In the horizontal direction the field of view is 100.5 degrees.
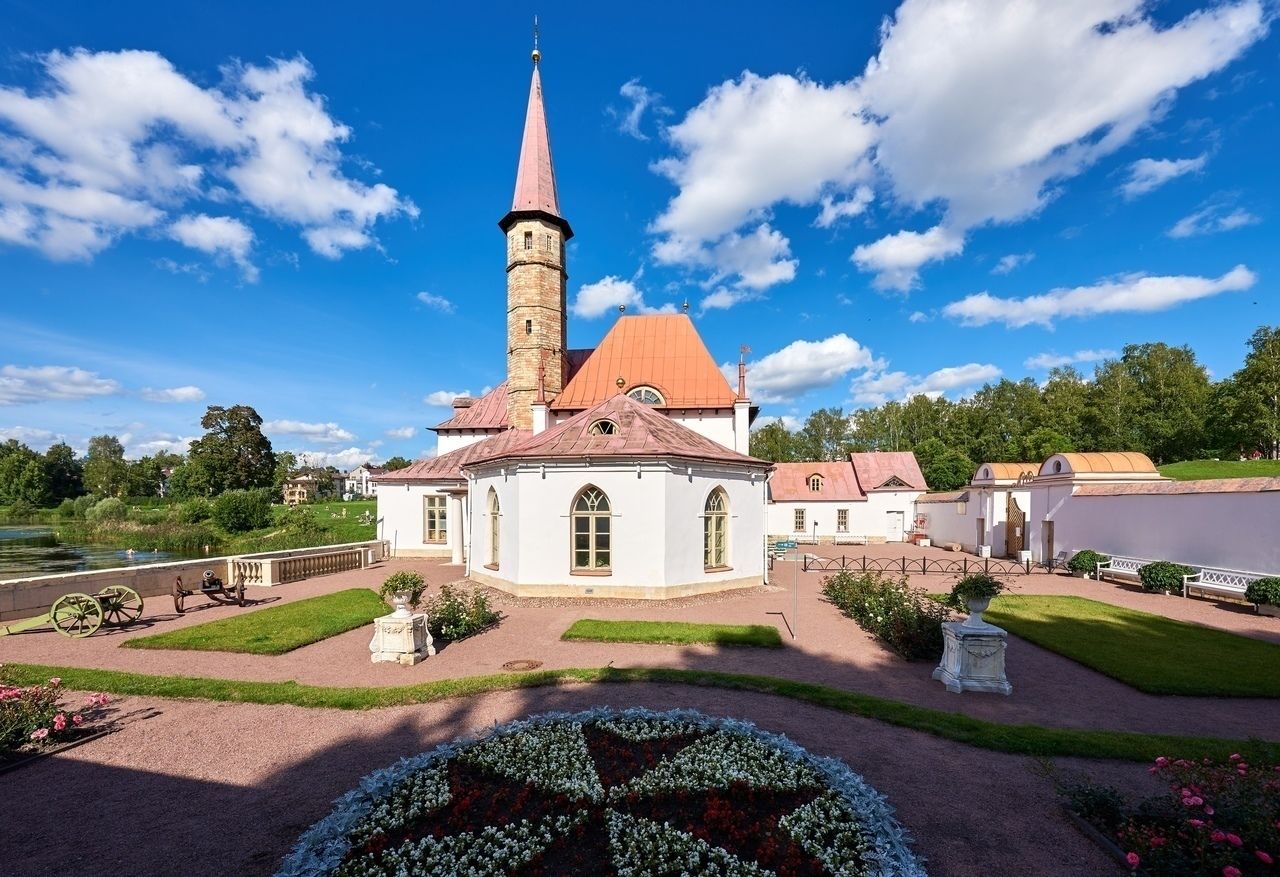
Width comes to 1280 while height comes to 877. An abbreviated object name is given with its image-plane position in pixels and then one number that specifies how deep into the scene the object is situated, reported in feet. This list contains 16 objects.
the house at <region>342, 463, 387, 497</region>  387.36
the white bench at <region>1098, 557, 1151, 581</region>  60.18
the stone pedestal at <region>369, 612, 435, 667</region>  31.01
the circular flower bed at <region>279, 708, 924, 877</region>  13.11
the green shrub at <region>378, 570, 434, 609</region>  35.83
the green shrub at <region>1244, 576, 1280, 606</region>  43.68
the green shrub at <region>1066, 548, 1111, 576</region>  65.00
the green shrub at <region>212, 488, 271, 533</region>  126.82
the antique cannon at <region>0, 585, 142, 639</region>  35.83
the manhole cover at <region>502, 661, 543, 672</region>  29.88
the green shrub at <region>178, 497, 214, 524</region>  133.69
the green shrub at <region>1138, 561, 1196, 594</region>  53.88
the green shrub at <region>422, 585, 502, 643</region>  35.35
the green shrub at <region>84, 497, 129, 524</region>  140.87
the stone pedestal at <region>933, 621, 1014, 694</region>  26.40
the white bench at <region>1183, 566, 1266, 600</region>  48.47
